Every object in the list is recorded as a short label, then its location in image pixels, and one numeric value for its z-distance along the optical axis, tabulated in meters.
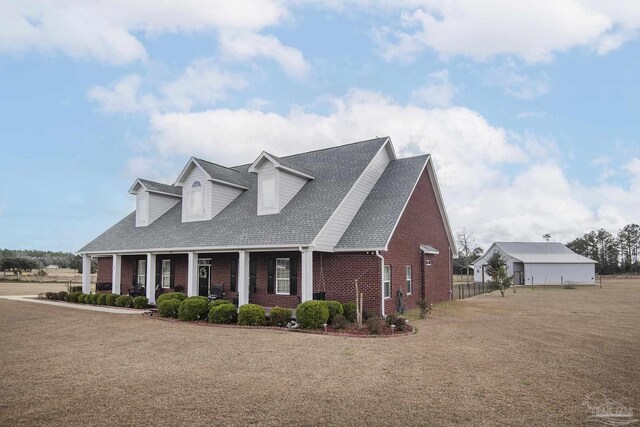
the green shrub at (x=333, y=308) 15.40
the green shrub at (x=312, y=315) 14.43
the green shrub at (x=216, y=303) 16.56
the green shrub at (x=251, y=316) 15.17
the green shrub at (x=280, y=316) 15.11
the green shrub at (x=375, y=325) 13.52
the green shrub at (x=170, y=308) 17.64
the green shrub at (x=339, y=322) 14.42
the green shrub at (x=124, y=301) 21.65
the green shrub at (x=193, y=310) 16.59
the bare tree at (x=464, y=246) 78.38
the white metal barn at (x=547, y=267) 53.38
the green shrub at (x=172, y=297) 18.47
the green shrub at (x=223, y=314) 15.84
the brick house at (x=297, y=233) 17.73
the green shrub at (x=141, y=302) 21.05
